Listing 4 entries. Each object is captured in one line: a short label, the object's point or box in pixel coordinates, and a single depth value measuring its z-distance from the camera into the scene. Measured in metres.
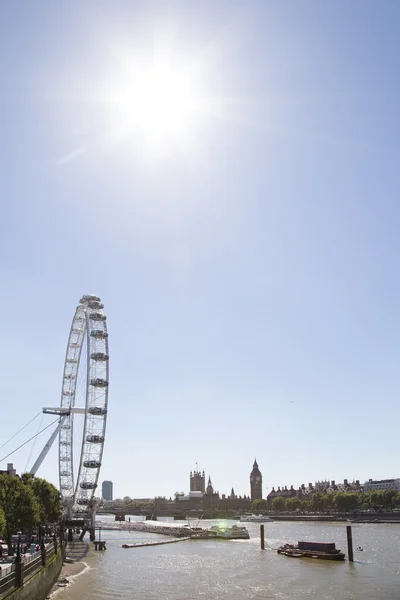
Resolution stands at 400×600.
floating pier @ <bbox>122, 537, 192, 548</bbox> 94.72
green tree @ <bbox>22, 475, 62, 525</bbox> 69.98
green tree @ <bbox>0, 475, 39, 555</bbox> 51.66
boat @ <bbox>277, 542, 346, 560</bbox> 65.04
